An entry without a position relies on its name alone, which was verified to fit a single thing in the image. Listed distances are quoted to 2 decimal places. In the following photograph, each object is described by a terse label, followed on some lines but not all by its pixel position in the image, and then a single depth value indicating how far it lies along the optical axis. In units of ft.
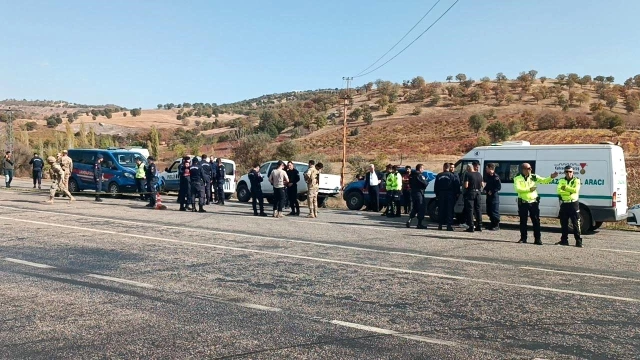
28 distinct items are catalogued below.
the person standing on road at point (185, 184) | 59.62
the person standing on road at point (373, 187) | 65.57
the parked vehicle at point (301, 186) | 72.69
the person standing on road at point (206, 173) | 62.82
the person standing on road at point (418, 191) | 50.57
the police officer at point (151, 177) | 67.67
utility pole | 114.52
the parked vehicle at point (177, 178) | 79.61
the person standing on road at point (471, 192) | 47.09
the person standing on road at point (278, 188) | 56.44
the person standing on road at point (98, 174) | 73.26
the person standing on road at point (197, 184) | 58.65
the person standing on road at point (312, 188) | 57.47
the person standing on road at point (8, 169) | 90.03
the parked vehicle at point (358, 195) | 67.05
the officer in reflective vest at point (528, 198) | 40.91
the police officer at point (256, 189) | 57.11
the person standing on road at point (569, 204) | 39.45
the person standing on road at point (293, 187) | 59.31
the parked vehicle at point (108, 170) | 77.92
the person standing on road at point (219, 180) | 70.79
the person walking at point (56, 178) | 64.03
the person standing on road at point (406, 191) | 58.95
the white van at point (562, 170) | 47.52
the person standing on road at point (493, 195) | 48.93
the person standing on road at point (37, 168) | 89.25
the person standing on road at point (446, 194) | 49.14
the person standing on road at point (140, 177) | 71.26
